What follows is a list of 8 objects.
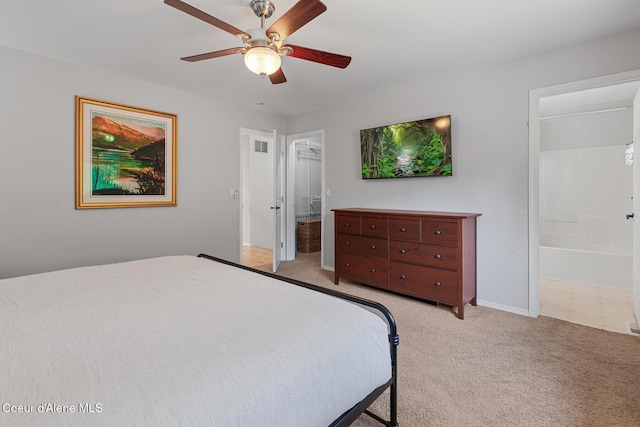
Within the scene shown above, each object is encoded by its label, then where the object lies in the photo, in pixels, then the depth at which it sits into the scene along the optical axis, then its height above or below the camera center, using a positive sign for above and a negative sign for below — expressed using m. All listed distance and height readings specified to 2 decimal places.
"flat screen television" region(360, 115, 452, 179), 3.33 +0.74
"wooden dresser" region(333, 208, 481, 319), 2.86 -0.45
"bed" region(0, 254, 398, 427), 0.73 -0.44
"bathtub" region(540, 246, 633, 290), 3.66 -0.74
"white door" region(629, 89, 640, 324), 2.62 -0.02
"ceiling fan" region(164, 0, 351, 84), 1.63 +1.09
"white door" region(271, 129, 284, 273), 4.49 +0.23
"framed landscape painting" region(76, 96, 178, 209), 3.04 +0.61
